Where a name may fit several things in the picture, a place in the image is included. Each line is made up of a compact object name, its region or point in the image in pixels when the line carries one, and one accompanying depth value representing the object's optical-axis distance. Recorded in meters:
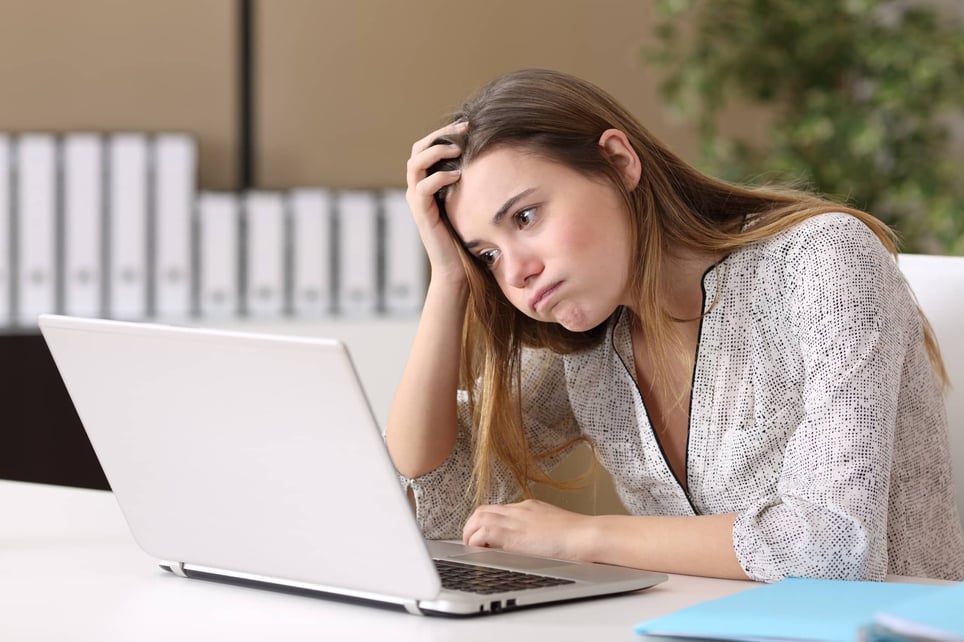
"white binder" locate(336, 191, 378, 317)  5.40
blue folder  1.42
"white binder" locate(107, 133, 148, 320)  5.24
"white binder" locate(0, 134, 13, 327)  5.16
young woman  1.99
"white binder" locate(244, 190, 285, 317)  5.35
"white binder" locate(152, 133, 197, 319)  5.29
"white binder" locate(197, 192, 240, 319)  5.34
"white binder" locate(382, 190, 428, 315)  5.43
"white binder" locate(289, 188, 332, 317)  5.37
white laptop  1.55
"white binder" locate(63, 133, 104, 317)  5.20
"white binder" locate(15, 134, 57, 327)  5.16
